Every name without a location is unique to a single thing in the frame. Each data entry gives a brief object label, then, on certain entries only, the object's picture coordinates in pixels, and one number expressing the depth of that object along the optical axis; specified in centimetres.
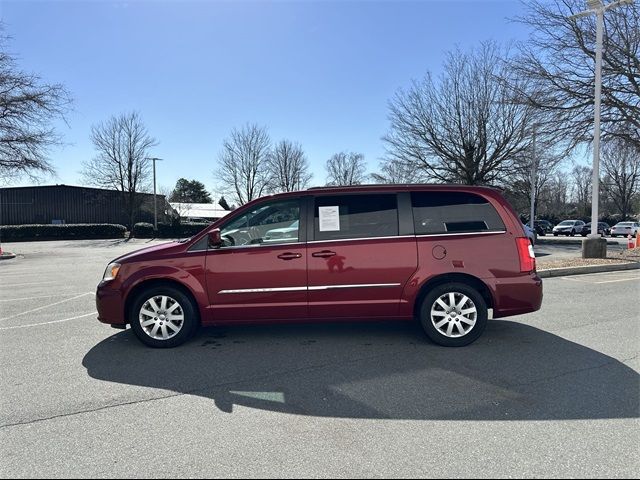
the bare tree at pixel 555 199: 6593
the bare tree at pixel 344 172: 6569
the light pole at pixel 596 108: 1295
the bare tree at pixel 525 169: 2156
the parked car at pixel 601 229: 4294
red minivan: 490
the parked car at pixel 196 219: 5871
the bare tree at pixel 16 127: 1856
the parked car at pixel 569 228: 4212
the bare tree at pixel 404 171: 3033
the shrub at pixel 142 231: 4491
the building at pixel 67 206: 4925
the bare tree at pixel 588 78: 1759
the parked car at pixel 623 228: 4248
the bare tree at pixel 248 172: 5356
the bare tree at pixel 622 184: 6114
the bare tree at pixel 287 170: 5584
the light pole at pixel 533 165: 2018
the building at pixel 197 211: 5750
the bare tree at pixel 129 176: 4619
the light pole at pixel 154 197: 4460
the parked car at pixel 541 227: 4288
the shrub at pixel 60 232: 3734
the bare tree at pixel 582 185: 7593
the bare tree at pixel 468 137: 2738
